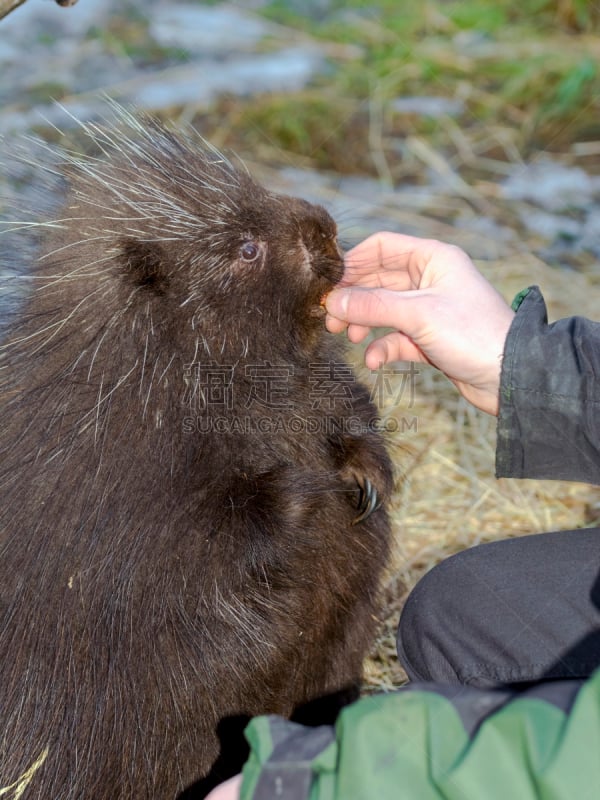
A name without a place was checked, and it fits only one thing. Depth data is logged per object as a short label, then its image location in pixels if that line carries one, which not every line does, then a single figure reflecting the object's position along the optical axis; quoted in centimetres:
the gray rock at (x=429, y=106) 559
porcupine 183
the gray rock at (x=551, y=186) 488
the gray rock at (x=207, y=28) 639
